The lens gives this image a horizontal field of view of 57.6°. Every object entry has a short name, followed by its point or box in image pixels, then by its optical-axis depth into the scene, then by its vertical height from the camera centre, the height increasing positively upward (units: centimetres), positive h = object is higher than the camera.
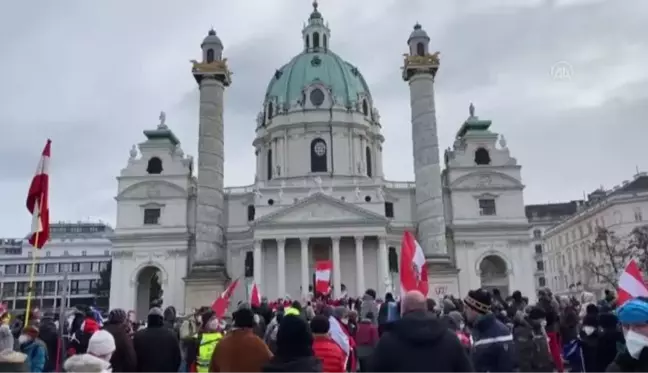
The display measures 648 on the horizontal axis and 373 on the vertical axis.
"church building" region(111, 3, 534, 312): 5000 +632
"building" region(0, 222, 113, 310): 9088 +565
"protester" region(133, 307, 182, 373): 777 -66
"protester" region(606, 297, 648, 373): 397 -36
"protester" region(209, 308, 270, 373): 619 -55
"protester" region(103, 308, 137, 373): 750 -65
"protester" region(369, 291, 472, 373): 447 -42
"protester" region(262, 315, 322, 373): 505 -47
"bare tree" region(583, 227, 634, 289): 5109 +308
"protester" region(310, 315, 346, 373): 661 -58
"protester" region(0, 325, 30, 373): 642 -58
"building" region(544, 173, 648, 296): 6197 +679
